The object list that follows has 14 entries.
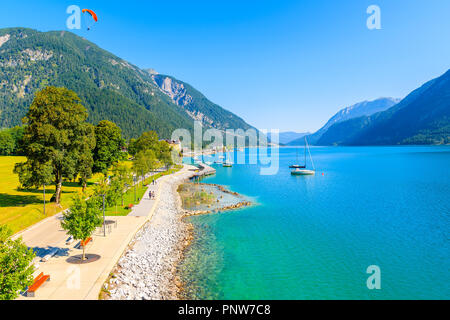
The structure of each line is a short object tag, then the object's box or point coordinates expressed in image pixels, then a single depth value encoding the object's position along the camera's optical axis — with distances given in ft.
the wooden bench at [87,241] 69.83
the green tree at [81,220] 70.64
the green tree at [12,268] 42.88
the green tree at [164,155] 317.22
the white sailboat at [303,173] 344.08
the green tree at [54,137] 122.93
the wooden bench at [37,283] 51.31
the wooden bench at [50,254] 68.85
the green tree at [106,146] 194.39
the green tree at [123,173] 149.90
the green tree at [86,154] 138.10
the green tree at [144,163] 221.42
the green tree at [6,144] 425.69
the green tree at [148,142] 307.99
